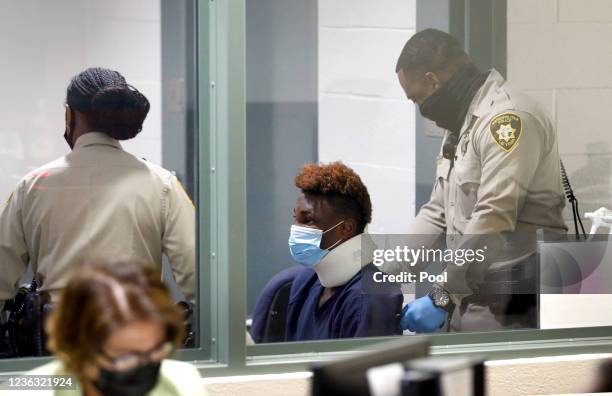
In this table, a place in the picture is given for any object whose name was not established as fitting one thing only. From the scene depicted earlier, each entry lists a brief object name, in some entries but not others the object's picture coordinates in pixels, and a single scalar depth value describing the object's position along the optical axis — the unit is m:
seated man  10.65
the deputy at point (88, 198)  9.85
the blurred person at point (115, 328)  5.47
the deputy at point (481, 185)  10.91
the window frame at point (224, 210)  10.33
